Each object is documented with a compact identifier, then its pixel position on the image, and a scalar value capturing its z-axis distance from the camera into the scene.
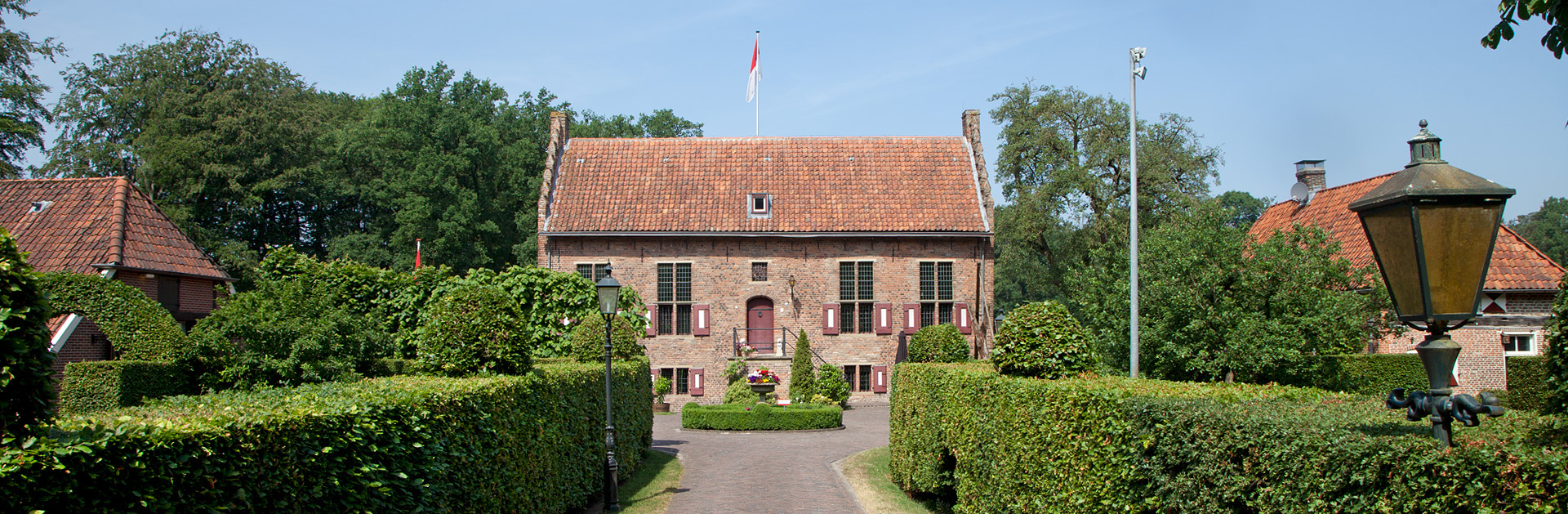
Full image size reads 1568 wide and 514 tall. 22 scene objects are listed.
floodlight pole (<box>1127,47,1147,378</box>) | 18.56
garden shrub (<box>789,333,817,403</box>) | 28.70
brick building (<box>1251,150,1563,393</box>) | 22.86
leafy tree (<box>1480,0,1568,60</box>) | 4.96
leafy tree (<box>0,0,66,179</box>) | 27.53
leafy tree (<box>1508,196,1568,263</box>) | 74.31
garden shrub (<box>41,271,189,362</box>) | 16.41
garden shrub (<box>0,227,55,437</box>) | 3.59
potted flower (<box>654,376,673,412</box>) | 30.00
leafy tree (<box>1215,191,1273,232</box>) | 86.88
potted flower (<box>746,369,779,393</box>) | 28.28
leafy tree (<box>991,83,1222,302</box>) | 34.38
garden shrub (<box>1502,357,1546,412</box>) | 17.61
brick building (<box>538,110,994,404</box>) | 30.52
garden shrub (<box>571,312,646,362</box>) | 18.19
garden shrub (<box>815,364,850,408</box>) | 29.44
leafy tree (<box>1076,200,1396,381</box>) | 17.95
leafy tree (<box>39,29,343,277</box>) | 37.91
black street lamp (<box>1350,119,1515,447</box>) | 3.95
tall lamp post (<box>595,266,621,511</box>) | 13.09
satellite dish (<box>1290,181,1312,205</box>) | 30.61
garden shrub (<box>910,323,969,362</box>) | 18.17
